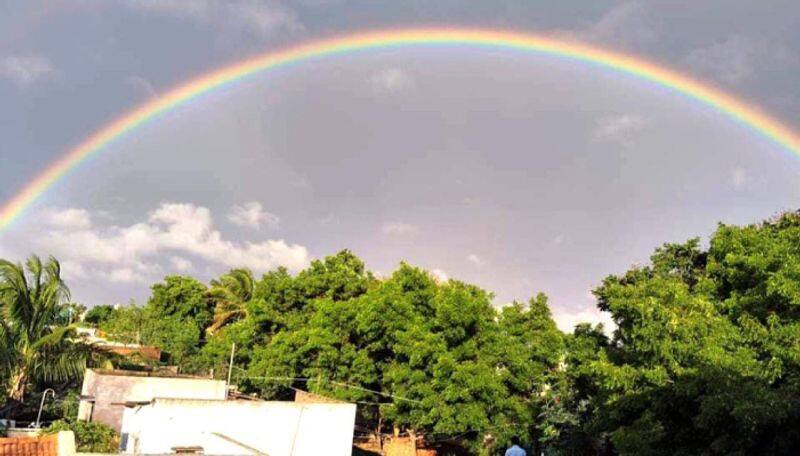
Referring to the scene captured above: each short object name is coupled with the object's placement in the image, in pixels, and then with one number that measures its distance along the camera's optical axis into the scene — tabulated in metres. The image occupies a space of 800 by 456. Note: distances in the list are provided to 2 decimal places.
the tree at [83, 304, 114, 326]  76.16
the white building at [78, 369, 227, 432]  20.52
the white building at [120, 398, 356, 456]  13.77
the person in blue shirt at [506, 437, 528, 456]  10.76
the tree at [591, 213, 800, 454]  13.09
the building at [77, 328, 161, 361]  36.70
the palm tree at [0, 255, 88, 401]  21.16
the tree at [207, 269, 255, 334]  49.84
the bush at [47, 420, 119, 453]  15.92
